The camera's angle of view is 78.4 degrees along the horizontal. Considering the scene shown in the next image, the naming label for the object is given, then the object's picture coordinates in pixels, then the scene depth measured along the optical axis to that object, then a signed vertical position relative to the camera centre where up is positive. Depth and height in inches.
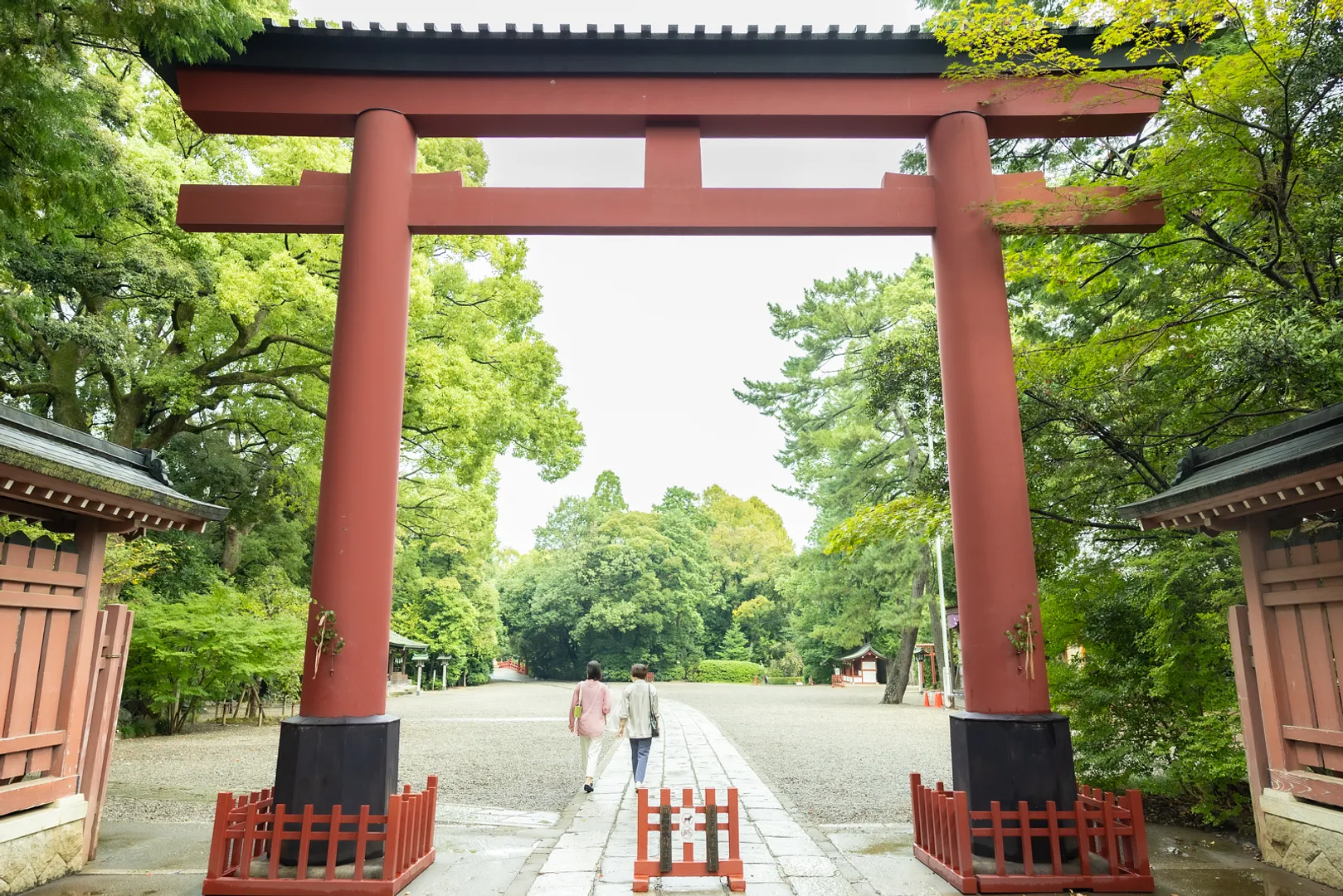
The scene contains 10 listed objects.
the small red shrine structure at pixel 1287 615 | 202.7 +5.7
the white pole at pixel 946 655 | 874.8 -19.7
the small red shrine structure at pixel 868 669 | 1531.7 -58.6
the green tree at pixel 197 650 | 581.6 -9.2
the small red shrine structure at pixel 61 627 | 198.5 +2.6
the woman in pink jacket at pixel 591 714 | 358.6 -33.2
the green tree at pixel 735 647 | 1891.0 -23.4
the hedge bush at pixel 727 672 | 1791.3 -74.8
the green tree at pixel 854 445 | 930.7 +221.2
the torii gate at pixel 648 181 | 236.1 +140.0
